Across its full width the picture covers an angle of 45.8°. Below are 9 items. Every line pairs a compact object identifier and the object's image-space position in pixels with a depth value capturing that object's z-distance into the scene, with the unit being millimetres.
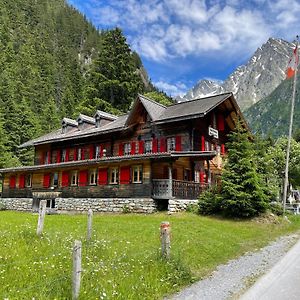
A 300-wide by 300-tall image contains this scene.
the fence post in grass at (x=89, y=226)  12781
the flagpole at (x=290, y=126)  26050
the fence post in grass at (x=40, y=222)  12809
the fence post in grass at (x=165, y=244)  9969
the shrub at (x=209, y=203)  24188
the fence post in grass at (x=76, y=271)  7074
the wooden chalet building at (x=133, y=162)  26531
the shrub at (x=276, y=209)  25844
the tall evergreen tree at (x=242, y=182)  22312
